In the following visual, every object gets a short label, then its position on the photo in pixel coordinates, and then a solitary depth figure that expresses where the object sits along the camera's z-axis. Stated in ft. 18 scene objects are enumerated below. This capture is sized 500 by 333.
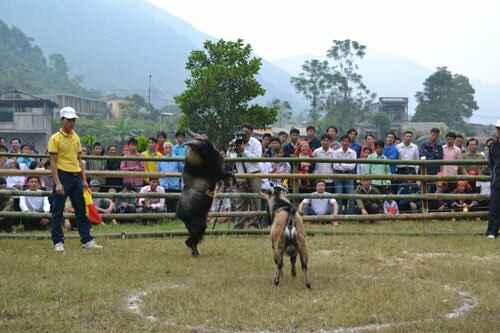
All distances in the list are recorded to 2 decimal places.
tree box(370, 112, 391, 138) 212.64
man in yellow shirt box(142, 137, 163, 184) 46.09
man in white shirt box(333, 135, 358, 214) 45.78
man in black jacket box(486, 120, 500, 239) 39.45
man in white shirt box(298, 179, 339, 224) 44.32
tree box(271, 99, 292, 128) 192.23
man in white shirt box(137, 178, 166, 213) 44.32
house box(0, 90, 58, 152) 185.26
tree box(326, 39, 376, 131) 220.23
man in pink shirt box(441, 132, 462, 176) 46.41
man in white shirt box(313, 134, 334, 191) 45.50
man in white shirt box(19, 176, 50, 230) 42.05
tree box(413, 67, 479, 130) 210.79
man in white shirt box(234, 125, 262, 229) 41.81
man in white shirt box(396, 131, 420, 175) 46.85
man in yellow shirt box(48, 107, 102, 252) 33.47
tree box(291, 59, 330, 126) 217.15
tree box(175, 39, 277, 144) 103.76
